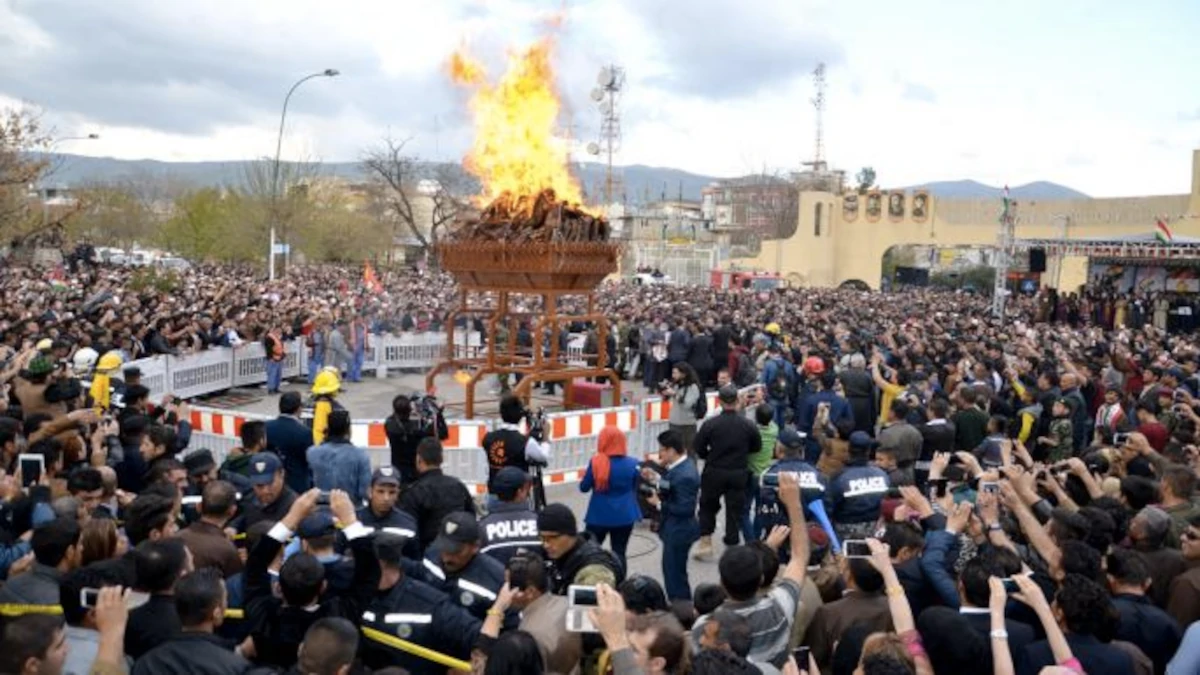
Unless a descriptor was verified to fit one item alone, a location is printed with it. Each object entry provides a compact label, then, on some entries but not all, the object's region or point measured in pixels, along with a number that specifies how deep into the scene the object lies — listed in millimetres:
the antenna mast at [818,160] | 102088
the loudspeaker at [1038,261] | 35531
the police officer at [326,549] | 4844
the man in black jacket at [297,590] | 4488
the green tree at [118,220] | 75875
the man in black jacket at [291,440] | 8656
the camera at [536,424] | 9641
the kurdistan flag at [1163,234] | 29797
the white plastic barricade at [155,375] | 15750
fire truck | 54619
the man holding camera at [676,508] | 8312
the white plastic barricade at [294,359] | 20453
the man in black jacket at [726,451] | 9055
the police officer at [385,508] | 5887
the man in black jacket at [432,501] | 6742
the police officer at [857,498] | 7359
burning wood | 14070
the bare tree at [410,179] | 51938
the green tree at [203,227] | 60938
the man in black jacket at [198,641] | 4035
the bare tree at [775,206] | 103938
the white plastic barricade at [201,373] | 16844
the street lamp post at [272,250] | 34938
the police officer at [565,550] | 5422
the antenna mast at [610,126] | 54147
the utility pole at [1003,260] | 29484
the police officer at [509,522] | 5820
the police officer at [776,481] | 7438
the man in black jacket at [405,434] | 9164
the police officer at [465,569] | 4969
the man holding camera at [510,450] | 8141
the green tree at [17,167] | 23172
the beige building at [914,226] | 42500
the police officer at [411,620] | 4555
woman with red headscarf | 8023
